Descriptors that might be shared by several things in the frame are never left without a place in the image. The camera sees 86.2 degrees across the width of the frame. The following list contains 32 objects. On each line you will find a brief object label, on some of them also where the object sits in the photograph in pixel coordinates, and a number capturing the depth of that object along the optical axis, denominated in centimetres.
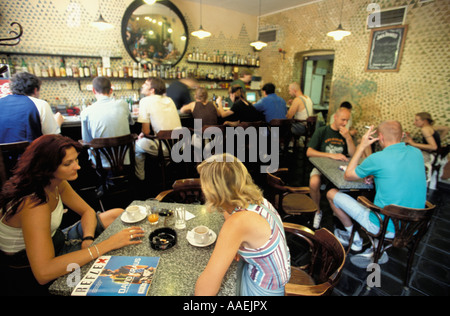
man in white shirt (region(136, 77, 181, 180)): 345
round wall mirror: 564
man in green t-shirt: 303
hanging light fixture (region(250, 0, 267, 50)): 640
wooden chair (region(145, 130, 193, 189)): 306
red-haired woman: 119
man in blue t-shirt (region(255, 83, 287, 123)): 474
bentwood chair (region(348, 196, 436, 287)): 186
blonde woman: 112
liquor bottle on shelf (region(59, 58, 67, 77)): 494
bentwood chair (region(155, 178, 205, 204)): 209
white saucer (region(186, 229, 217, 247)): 126
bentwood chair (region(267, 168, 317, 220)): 220
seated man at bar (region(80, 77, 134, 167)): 285
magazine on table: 99
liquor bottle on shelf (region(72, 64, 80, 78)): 505
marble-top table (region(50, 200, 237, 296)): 101
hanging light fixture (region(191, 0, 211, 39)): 536
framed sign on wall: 493
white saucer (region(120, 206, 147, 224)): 147
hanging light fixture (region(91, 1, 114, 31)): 428
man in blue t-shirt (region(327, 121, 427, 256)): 203
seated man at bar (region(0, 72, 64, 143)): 254
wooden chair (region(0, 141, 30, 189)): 211
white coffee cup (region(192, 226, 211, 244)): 129
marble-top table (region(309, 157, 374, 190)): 230
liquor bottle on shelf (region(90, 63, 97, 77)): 522
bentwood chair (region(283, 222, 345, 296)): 111
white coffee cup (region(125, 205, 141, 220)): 150
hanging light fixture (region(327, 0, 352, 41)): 477
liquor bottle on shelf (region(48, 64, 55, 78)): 484
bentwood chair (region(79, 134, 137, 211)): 253
